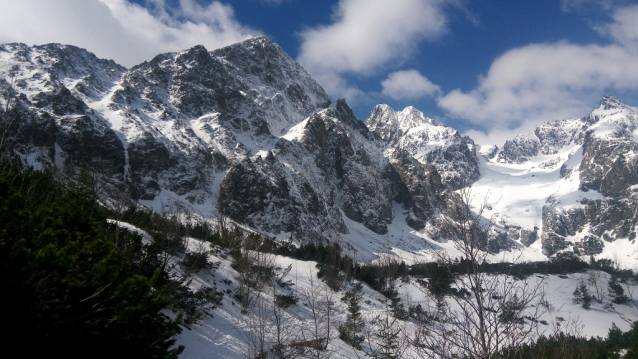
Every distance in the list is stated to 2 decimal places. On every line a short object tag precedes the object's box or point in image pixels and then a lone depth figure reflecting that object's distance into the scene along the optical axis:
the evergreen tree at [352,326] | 24.09
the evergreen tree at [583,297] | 45.56
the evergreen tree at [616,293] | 47.84
